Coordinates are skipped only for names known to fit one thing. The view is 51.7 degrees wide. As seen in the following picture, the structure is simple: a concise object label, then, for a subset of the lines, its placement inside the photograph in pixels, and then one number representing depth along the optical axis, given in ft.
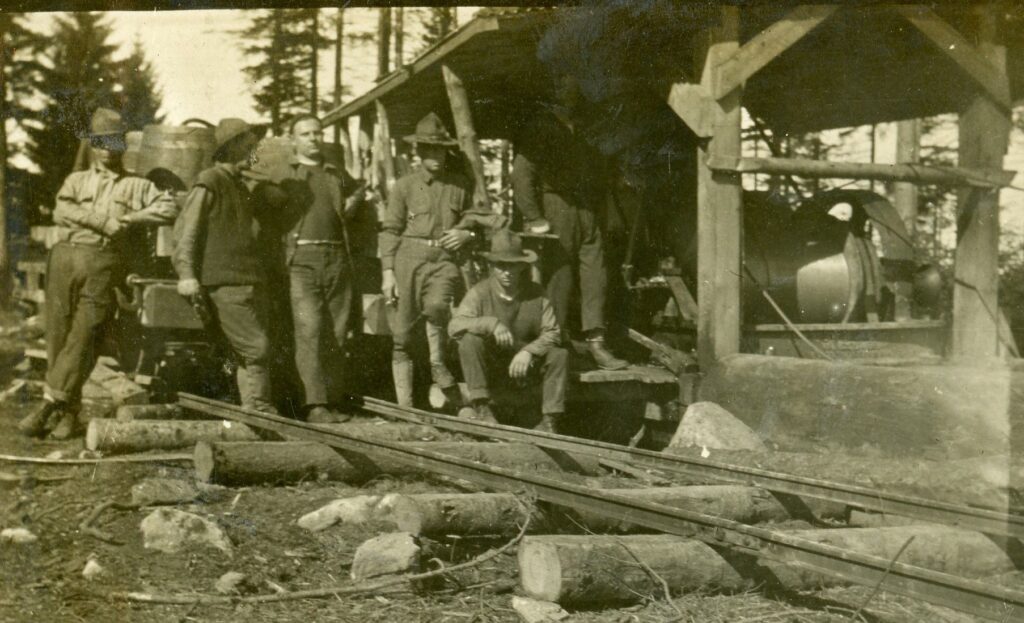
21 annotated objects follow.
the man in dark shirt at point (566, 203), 32.40
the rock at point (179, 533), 17.21
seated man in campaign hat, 28.02
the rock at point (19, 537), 17.43
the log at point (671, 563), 14.46
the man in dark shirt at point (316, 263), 28.78
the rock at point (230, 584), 15.12
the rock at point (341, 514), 18.90
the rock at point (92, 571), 15.79
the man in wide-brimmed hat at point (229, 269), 27.30
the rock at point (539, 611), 14.05
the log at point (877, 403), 22.65
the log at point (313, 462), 21.42
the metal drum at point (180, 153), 35.35
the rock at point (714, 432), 25.58
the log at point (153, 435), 24.06
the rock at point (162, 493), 19.79
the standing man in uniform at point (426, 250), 30.12
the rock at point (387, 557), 15.70
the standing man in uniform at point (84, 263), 27.89
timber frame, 28.37
